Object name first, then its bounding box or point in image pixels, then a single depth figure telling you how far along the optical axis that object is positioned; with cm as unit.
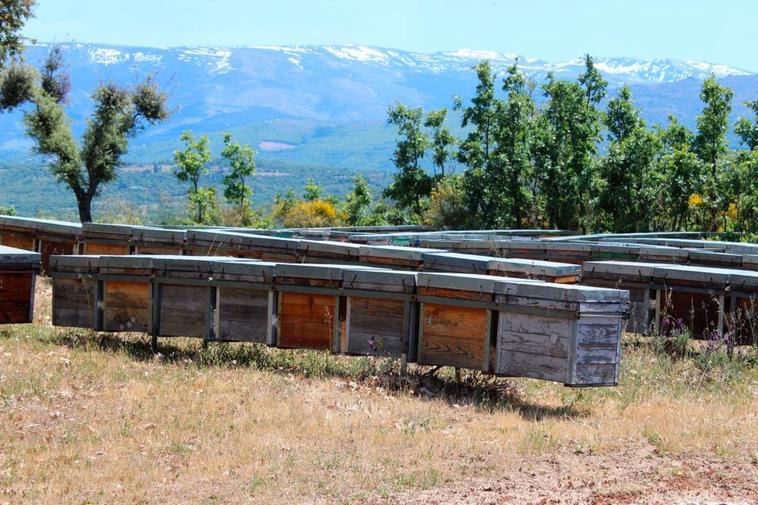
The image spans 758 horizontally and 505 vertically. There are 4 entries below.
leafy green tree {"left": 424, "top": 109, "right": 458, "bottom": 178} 4850
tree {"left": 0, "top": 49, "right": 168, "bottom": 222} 4509
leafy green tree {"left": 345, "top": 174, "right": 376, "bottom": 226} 5569
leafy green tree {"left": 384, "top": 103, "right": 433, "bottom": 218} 4781
